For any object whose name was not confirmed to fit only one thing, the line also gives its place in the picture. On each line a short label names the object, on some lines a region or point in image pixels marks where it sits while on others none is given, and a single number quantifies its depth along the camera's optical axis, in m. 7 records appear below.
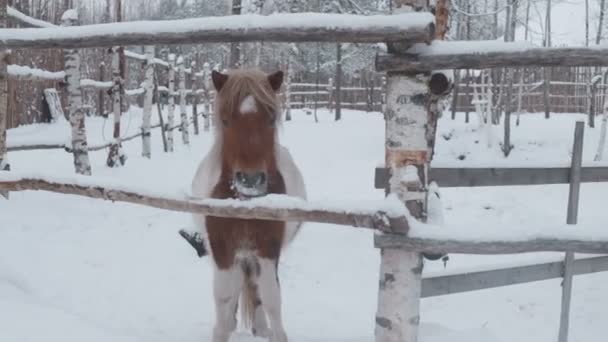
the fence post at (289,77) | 21.75
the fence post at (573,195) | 3.80
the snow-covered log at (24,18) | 6.32
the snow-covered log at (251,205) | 2.35
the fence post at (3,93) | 5.49
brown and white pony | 2.89
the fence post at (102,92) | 14.76
